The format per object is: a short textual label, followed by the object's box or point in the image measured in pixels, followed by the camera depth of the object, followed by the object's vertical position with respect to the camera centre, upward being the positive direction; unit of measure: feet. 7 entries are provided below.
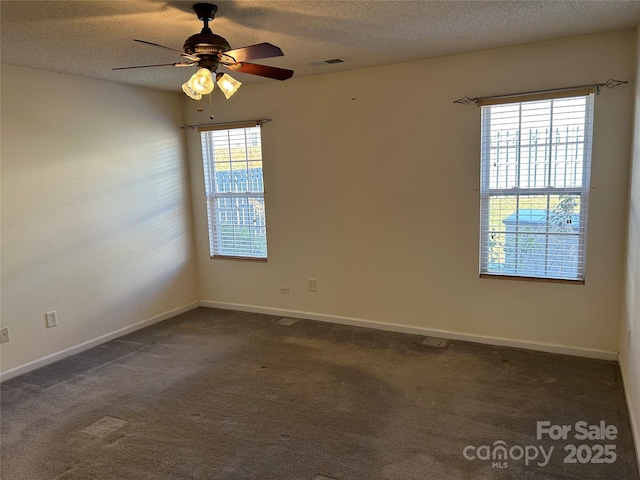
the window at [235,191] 15.61 -0.32
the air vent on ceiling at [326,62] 12.12 +3.17
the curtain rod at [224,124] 14.98 +2.02
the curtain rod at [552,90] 10.44 +1.94
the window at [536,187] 11.05 -0.40
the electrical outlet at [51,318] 12.38 -3.58
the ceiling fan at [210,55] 7.67 +2.20
